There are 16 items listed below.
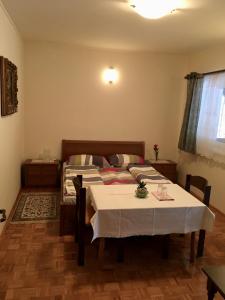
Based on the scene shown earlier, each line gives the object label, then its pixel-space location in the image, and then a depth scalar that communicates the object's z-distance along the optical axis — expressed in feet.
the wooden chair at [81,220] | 8.27
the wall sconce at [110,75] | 16.01
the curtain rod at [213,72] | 12.83
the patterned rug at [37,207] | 11.65
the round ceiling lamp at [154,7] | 8.03
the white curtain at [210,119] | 13.17
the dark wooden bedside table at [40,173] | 15.05
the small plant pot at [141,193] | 8.69
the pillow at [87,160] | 15.20
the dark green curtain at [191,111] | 14.61
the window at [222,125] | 13.10
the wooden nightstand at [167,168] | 16.31
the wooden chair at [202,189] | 8.86
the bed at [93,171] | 10.32
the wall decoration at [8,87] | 9.27
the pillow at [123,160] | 15.64
